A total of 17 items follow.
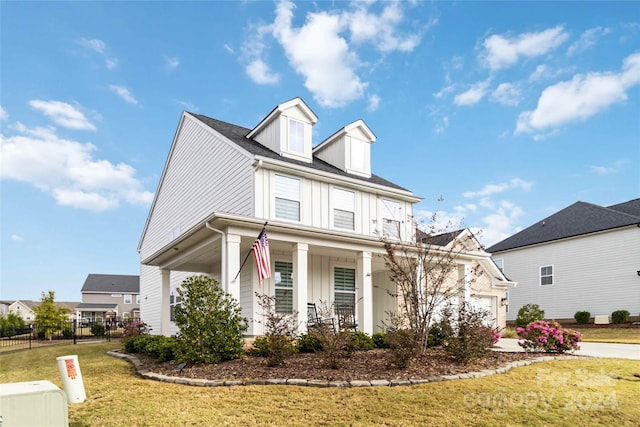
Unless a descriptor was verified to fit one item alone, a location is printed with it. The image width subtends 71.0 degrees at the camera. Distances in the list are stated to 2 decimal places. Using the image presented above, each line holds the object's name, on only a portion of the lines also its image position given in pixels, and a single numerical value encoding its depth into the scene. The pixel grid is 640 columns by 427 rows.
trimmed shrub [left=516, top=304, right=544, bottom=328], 21.77
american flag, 10.09
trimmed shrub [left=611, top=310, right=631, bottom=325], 20.88
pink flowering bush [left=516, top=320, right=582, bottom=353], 10.90
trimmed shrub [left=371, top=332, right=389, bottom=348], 11.77
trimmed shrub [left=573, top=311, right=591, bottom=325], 22.62
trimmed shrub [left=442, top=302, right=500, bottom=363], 8.48
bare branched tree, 8.91
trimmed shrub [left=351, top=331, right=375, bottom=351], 10.81
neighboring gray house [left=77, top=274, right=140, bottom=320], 50.75
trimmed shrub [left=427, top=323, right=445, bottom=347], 11.03
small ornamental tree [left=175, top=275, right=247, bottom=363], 8.72
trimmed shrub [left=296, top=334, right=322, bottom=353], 10.33
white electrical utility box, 3.65
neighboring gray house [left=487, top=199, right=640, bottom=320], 21.67
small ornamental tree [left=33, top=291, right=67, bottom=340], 24.95
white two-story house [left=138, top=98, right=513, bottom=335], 11.80
